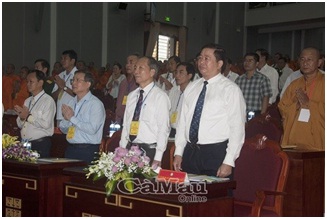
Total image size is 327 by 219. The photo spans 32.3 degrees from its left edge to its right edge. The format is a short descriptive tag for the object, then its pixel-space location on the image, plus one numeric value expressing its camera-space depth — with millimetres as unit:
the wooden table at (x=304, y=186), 3520
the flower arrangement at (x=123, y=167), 2767
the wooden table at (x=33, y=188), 3402
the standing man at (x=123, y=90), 5520
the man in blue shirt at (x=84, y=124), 3873
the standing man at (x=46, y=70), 5789
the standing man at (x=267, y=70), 6719
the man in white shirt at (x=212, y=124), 3002
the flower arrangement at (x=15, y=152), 3592
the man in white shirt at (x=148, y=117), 3459
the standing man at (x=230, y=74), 6959
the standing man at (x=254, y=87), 5703
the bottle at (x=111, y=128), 5137
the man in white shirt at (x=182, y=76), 4977
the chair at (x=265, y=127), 4184
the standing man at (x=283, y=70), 9805
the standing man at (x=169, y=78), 6086
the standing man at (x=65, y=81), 5003
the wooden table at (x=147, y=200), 2523
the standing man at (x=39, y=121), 4227
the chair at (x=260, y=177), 2871
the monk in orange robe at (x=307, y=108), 3920
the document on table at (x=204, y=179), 2646
